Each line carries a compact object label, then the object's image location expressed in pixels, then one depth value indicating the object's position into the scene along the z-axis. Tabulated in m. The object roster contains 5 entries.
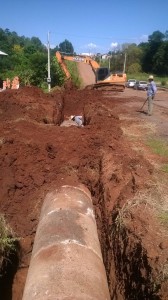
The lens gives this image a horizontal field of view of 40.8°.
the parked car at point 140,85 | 28.37
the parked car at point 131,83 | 31.22
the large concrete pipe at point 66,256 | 2.82
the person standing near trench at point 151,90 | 10.67
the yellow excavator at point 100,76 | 17.93
